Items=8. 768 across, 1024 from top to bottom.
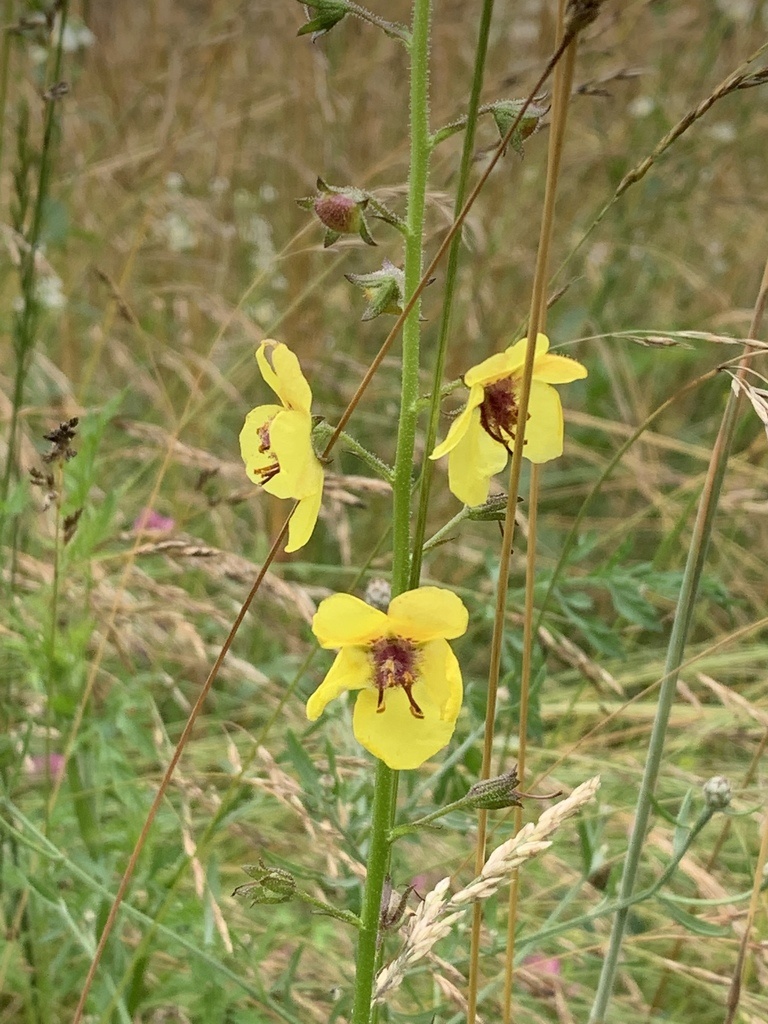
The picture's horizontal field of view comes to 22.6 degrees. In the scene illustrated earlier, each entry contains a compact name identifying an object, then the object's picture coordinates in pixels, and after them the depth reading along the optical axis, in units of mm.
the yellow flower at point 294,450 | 301
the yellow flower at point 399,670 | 291
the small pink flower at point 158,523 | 517
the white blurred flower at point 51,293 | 642
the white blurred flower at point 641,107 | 828
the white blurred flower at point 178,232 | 866
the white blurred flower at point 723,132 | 767
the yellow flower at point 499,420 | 298
